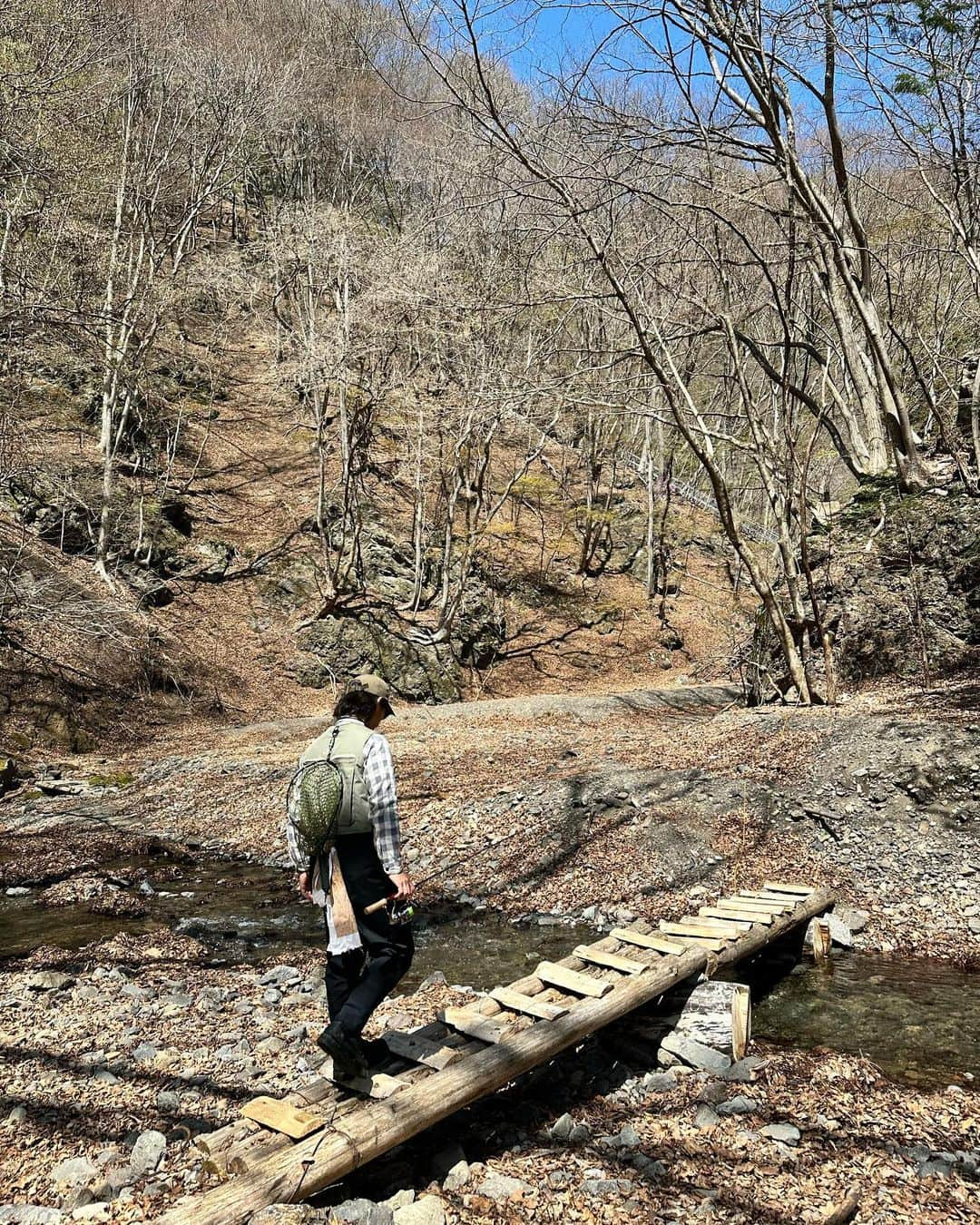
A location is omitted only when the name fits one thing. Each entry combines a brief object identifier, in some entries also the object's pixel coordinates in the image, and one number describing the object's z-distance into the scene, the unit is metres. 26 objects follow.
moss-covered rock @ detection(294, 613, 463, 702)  20.48
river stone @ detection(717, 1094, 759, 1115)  4.23
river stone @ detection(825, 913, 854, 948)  6.81
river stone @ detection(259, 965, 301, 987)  6.18
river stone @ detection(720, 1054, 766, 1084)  4.59
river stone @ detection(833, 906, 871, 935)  7.05
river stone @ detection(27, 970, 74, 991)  5.77
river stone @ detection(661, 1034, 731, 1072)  4.73
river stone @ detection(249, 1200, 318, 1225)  2.95
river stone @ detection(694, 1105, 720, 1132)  4.10
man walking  3.82
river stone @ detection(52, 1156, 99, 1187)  3.59
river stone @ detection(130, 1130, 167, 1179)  3.63
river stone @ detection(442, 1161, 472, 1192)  3.63
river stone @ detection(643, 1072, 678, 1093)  4.55
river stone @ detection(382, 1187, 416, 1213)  3.44
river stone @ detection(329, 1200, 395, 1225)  3.22
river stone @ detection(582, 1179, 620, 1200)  3.54
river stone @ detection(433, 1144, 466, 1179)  3.75
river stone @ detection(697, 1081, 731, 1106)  4.36
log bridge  3.14
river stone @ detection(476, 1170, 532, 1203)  3.55
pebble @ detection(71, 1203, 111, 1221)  3.31
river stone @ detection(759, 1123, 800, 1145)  3.95
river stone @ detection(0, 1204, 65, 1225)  3.29
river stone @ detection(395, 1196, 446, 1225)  3.29
